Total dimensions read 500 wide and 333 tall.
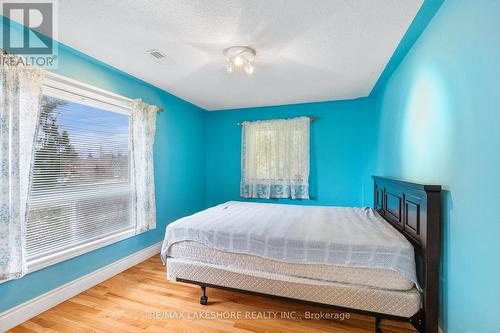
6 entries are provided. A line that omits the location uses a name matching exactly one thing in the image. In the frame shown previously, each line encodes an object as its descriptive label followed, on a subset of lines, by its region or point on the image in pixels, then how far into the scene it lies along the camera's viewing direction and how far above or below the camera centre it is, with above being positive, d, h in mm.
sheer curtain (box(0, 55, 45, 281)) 1656 +71
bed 1535 -717
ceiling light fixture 2078 +1060
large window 1974 -102
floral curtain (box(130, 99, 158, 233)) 2834 +28
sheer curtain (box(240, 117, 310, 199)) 3912 +138
